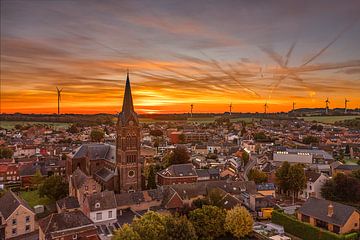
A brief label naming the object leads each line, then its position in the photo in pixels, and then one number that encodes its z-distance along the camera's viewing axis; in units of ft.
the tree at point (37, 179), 248.11
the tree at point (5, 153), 371.76
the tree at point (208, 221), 150.78
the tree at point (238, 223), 153.58
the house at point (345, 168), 273.25
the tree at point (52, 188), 211.00
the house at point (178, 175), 241.55
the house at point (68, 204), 180.86
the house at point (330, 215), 156.15
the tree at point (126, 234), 121.29
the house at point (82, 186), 185.29
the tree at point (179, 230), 133.90
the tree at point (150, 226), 128.67
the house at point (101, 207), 169.43
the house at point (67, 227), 138.41
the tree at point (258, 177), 253.44
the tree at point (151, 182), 225.15
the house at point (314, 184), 228.63
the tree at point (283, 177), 229.86
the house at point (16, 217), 162.81
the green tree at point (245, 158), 344.08
